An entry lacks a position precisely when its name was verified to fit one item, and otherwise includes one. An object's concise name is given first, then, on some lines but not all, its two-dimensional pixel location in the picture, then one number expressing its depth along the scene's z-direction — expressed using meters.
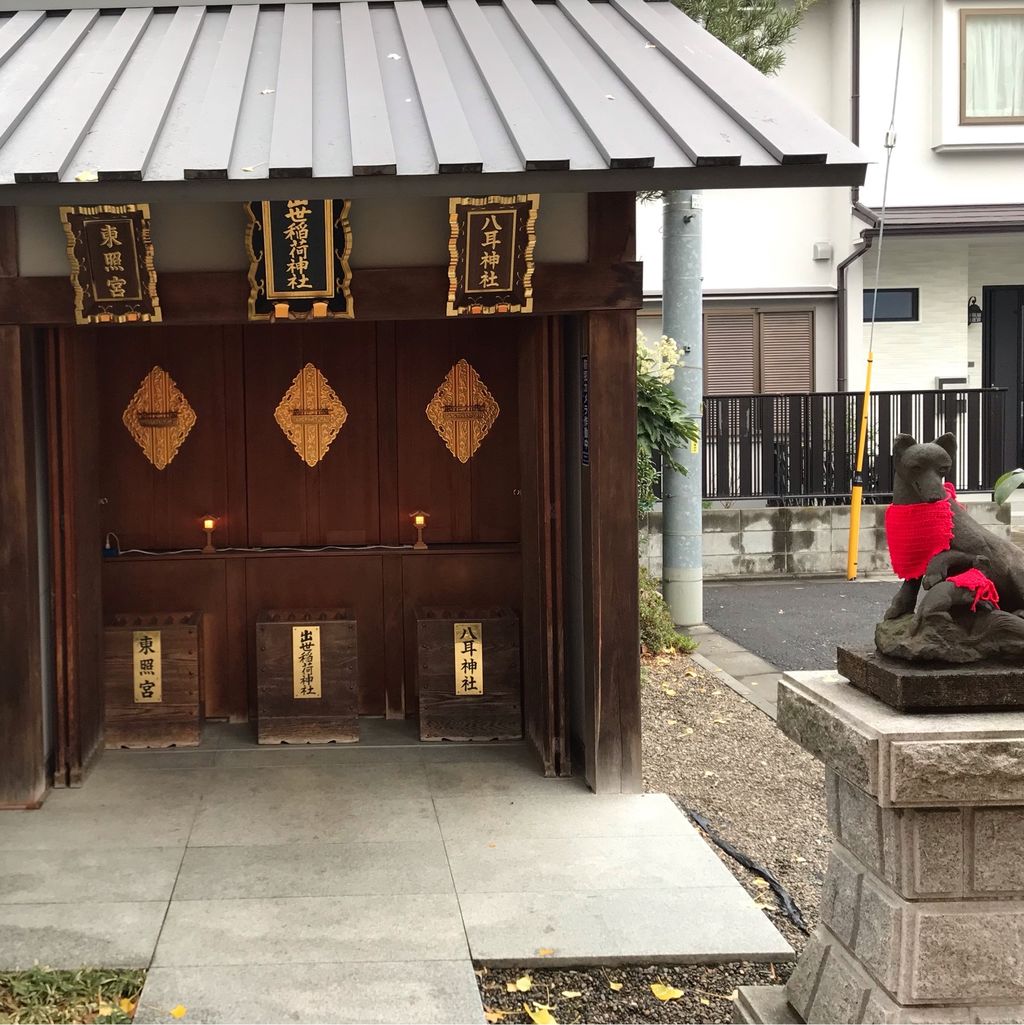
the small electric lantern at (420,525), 8.37
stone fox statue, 3.70
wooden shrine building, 5.78
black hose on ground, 5.43
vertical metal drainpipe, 17.12
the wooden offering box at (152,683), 7.79
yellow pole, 14.46
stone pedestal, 3.41
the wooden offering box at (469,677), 7.82
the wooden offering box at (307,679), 7.82
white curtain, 17.39
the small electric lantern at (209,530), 8.26
